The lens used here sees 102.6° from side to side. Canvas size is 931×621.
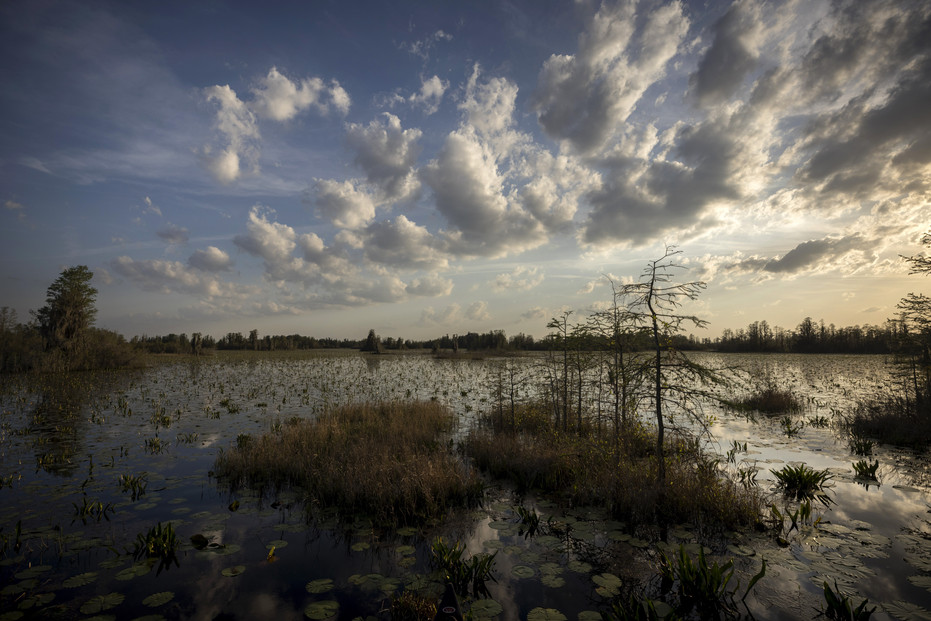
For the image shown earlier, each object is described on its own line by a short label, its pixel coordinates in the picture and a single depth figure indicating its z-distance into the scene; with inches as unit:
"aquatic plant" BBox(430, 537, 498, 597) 192.4
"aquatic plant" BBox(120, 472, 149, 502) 317.0
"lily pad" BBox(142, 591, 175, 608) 180.1
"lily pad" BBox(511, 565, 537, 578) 207.2
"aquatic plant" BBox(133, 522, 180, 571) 221.1
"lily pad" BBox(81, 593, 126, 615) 173.6
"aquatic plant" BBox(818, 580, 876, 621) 161.6
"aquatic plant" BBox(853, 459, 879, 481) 360.5
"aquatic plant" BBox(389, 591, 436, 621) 169.9
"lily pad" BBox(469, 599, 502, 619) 173.3
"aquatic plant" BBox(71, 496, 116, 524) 273.4
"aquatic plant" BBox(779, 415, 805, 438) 556.7
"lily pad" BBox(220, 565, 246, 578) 208.2
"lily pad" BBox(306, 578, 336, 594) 193.5
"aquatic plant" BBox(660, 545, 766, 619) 173.0
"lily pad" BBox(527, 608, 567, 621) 170.6
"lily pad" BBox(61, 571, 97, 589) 193.6
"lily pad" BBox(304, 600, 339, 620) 175.9
